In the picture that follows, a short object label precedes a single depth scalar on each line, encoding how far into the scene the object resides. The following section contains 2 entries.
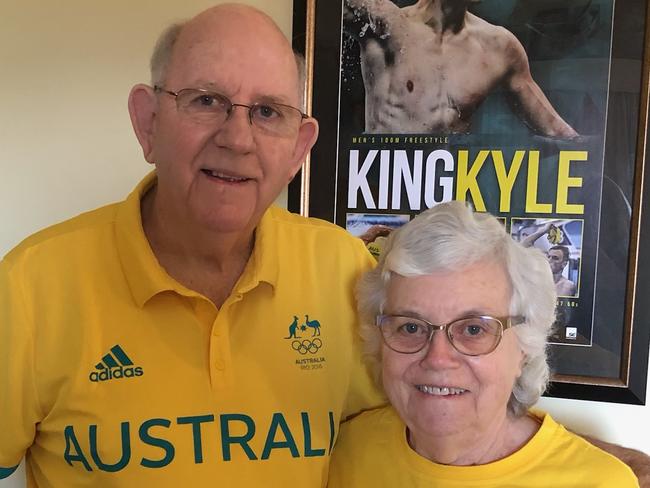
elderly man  1.11
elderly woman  1.06
